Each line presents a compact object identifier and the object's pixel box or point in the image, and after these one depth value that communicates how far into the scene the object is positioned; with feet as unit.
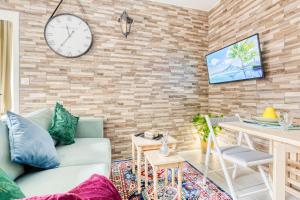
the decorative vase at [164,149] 5.59
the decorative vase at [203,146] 9.86
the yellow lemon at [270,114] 5.64
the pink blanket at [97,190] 1.88
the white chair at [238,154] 5.17
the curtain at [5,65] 10.79
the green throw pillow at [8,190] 1.87
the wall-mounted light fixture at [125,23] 8.83
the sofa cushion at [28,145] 4.07
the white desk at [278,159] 4.13
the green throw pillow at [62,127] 6.44
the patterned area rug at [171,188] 5.86
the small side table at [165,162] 5.05
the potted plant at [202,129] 9.39
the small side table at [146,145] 6.31
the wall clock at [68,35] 8.28
